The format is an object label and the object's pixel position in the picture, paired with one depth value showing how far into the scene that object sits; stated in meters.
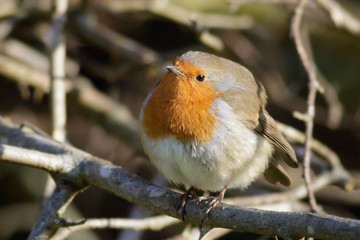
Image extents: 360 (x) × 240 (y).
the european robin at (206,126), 5.57
